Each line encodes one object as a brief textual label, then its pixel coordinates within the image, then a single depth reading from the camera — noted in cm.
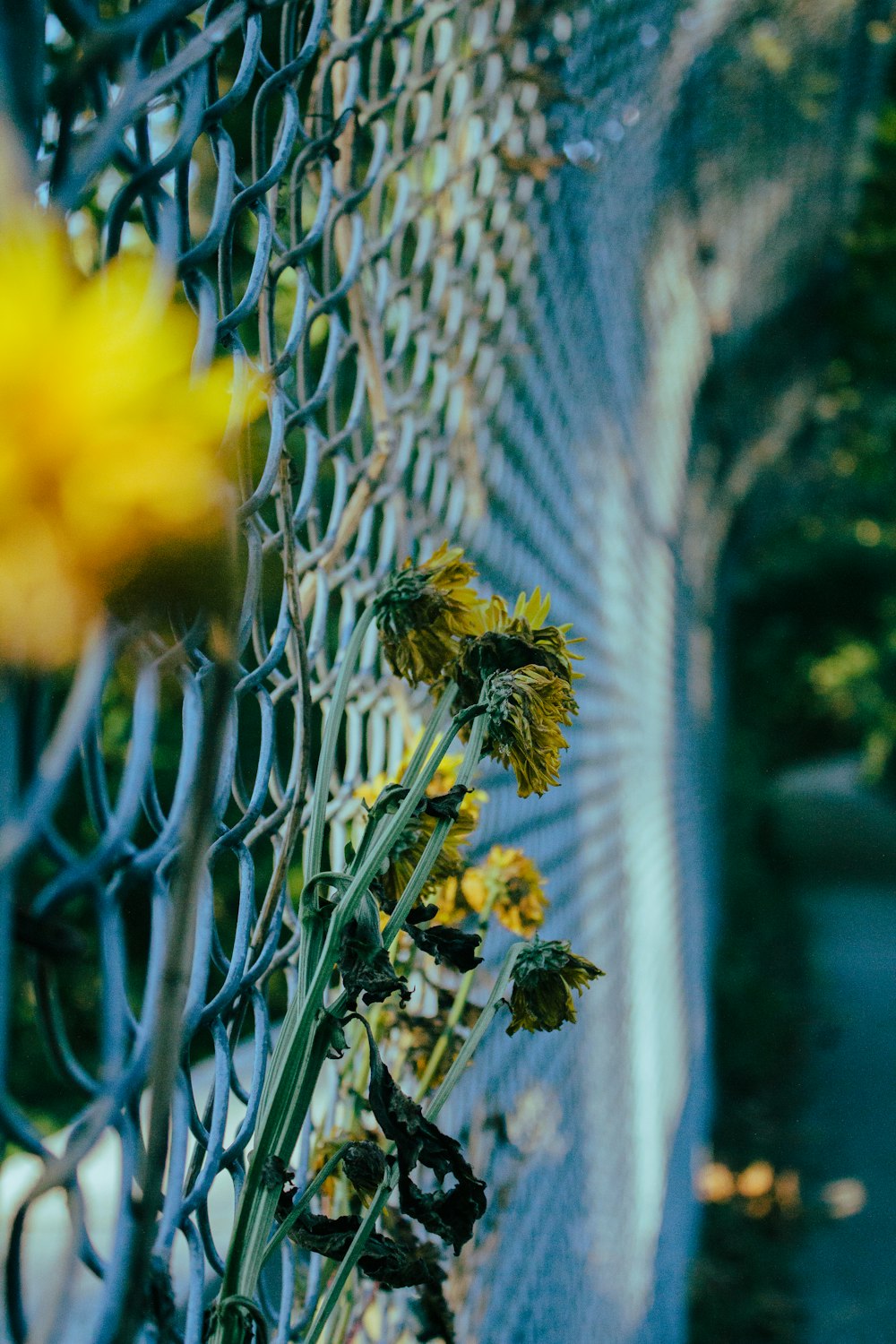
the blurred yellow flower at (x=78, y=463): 33
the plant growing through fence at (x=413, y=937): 62
